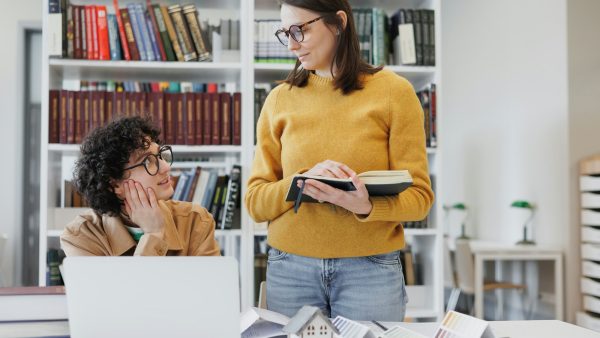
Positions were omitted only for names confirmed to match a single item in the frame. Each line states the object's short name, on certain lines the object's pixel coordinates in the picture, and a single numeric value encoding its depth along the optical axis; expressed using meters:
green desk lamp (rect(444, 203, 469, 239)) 5.80
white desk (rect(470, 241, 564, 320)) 4.29
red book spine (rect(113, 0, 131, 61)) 2.81
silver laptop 0.90
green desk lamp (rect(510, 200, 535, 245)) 4.69
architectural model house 1.03
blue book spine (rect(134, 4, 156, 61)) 2.82
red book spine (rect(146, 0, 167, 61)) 2.82
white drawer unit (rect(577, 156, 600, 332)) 4.04
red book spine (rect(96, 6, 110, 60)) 2.78
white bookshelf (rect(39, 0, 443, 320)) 2.74
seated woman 1.56
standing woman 1.52
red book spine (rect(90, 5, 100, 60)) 2.78
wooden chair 4.76
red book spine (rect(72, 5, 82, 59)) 2.77
